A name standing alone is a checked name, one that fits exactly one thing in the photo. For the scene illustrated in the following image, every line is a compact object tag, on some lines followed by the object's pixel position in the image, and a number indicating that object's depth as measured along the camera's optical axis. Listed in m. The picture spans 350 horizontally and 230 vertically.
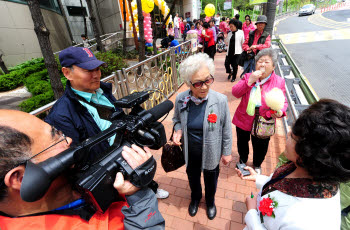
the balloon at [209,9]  12.55
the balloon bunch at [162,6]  11.51
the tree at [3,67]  8.70
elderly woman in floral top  0.87
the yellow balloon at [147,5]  9.58
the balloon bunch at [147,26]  11.60
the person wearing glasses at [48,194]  0.73
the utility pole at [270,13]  5.12
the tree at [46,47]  4.14
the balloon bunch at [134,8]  11.34
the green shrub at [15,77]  8.52
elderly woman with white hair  1.80
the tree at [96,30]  10.66
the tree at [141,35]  6.87
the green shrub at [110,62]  7.55
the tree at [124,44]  11.80
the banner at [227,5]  20.33
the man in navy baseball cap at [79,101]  1.50
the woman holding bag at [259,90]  2.22
